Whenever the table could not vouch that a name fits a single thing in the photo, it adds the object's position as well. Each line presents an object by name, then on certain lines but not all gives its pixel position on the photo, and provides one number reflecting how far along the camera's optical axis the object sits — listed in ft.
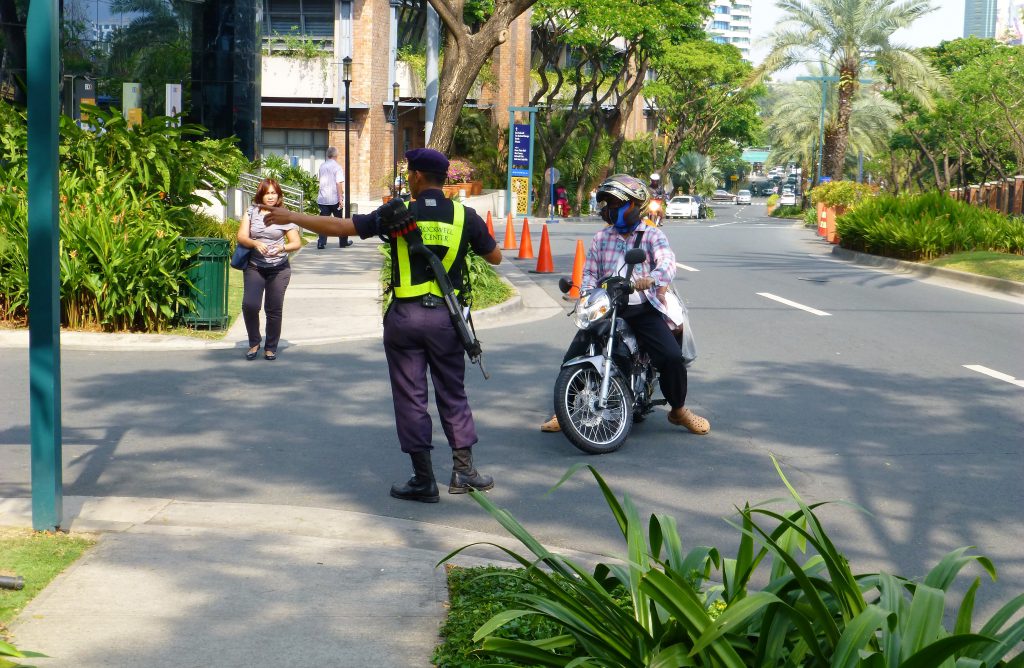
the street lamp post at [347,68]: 110.42
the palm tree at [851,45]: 163.63
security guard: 21.83
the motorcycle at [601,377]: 26.35
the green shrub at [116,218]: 41.06
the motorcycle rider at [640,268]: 26.81
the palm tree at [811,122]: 264.31
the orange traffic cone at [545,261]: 70.08
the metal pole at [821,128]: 221.54
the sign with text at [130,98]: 81.82
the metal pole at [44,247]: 17.70
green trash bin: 42.55
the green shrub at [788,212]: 262.43
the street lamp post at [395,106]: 140.56
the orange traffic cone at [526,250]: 79.61
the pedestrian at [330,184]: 78.64
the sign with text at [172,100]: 86.94
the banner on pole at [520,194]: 163.63
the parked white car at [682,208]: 246.06
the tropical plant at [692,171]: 301.84
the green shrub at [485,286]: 51.39
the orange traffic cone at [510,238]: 87.92
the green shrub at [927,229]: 81.61
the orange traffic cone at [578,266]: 60.21
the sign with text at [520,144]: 157.48
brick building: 144.97
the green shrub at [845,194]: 122.01
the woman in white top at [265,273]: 37.22
